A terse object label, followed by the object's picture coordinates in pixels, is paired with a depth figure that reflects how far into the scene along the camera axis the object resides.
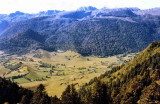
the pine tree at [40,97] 80.96
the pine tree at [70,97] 81.19
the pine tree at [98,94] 81.49
